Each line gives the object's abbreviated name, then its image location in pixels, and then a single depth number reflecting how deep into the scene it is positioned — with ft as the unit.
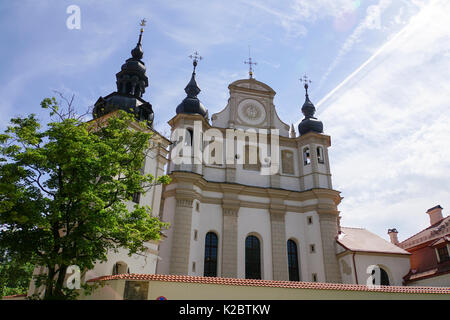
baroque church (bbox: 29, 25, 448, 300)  72.59
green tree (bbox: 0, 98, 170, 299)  36.78
